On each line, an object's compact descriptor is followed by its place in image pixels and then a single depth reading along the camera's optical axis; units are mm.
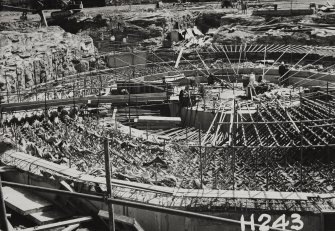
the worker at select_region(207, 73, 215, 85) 20172
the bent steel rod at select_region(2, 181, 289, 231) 6219
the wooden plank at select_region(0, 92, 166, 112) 16500
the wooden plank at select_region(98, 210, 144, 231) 10516
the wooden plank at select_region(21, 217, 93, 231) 10434
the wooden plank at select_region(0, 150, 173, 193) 11276
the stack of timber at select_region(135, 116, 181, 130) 16703
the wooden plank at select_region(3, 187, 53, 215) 11477
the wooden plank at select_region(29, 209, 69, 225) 11133
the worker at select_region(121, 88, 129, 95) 18906
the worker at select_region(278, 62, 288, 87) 20425
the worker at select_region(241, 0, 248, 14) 31159
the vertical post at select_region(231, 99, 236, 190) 11242
